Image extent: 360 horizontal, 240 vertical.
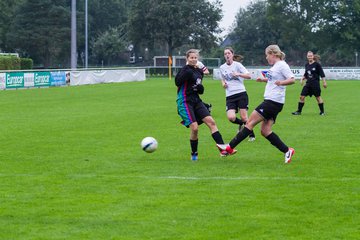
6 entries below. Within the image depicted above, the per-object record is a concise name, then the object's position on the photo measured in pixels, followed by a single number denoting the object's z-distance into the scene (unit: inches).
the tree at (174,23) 3324.3
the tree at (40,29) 3575.3
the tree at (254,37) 3818.9
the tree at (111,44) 3582.7
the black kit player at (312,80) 913.5
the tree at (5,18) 3678.6
